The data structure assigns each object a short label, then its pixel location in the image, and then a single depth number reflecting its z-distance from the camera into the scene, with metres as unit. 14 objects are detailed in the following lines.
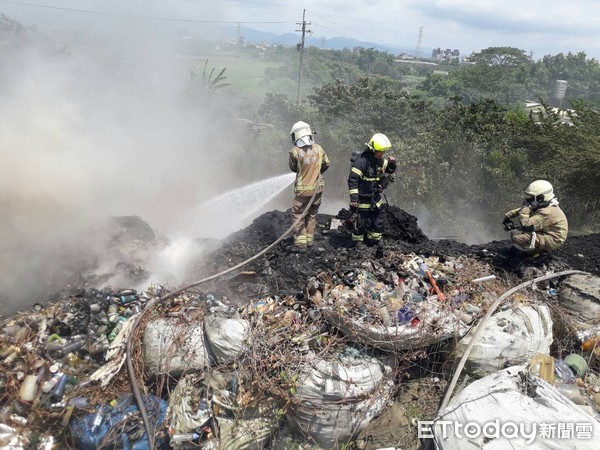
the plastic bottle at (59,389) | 3.79
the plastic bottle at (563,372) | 4.19
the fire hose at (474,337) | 3.95
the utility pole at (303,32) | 33.19
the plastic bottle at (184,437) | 3.80
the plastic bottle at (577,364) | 4.38
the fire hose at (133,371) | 3.75
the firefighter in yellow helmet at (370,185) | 6.00
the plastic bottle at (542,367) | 3.91
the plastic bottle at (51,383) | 3.79
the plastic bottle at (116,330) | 4.36
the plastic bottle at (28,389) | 3.72
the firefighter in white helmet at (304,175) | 6.09
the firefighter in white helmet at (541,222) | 5.25
